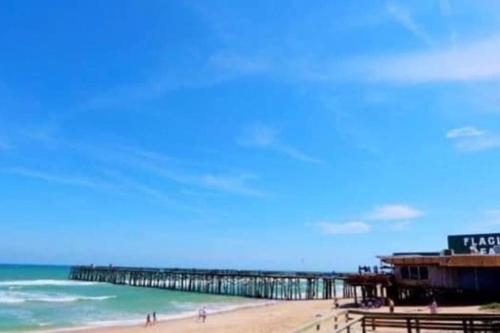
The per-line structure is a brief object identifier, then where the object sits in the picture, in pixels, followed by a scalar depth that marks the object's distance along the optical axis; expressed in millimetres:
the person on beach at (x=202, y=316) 34325
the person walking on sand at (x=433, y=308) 22578
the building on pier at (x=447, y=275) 28578
